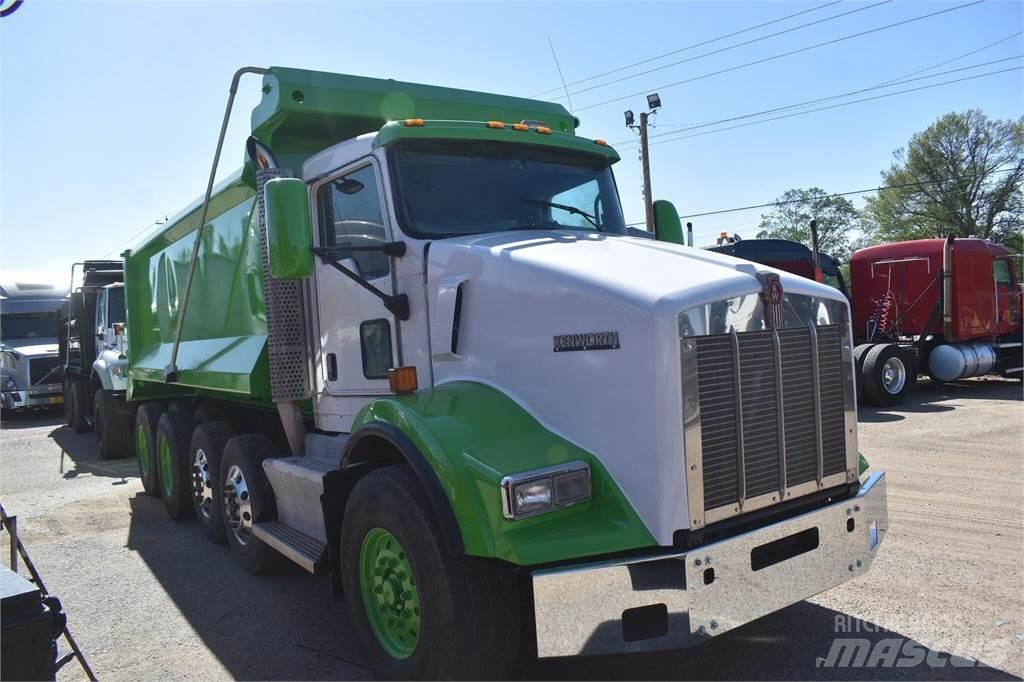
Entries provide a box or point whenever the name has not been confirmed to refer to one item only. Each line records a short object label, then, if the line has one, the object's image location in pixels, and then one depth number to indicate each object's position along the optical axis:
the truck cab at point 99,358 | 11.48
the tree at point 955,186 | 42.84
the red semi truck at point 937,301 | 14.47
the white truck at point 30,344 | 17.75
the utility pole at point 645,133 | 25.91
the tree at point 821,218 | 62.16
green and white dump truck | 3.01
